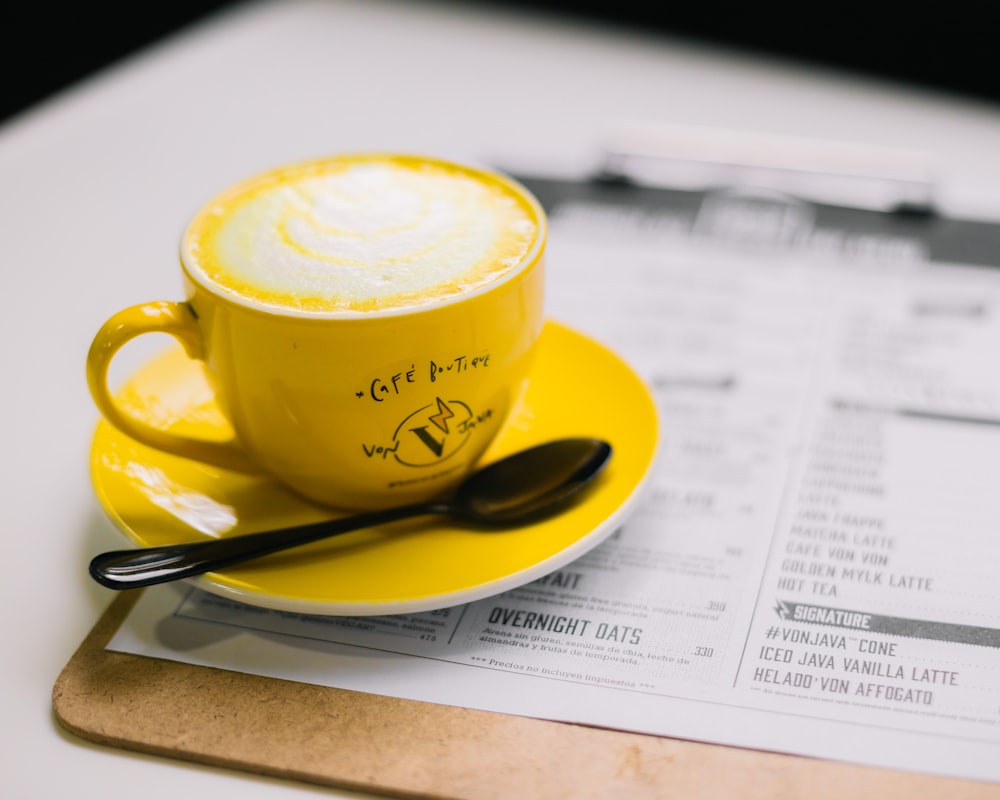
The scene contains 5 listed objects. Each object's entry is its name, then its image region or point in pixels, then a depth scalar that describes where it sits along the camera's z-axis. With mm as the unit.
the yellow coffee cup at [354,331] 472
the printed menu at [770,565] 452
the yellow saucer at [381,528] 469
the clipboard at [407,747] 413
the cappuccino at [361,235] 487
